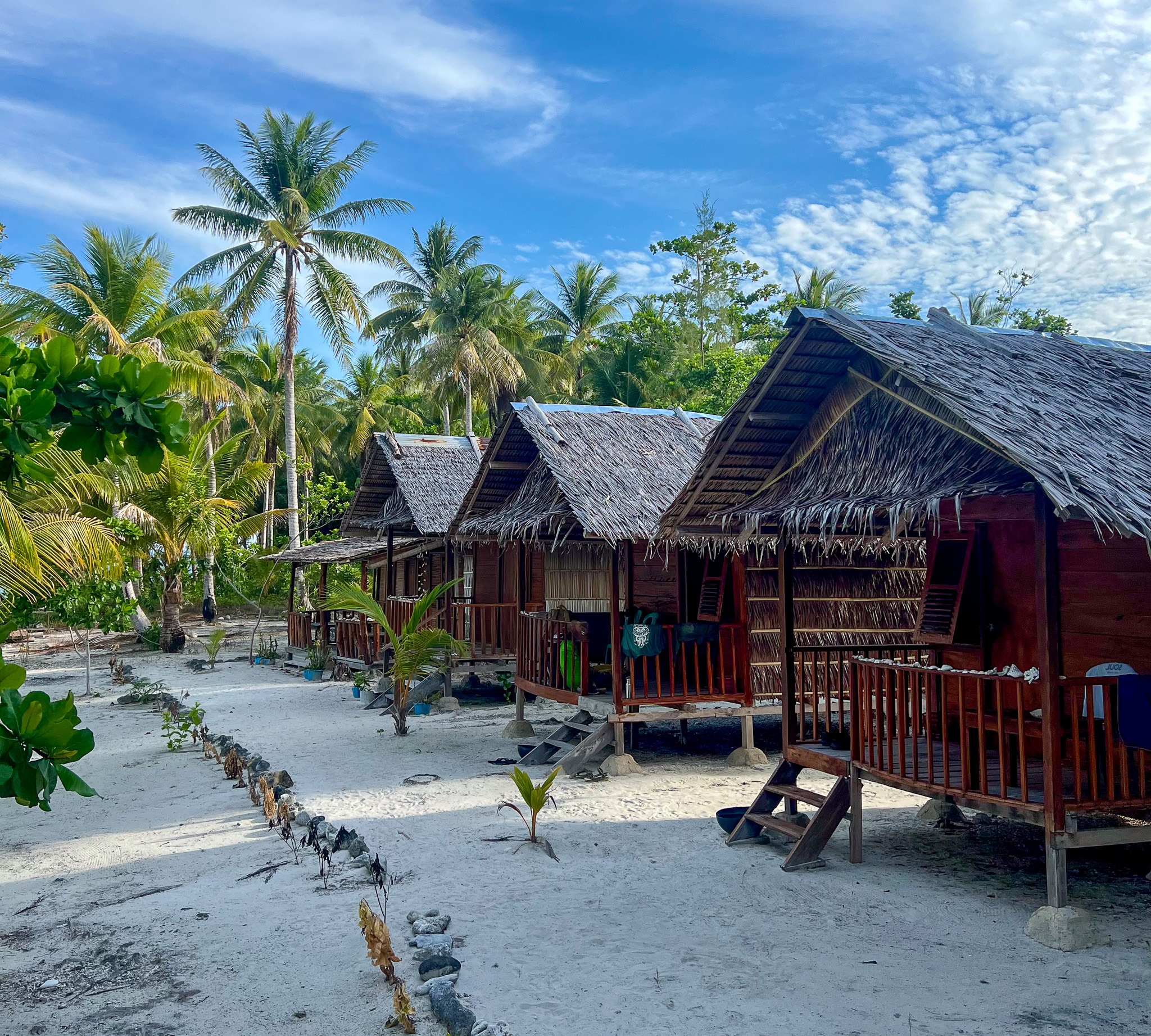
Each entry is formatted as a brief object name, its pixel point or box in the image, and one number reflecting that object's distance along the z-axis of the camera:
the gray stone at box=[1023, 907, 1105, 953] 5.34
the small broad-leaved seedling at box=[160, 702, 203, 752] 13.03
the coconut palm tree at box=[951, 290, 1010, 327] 33.25
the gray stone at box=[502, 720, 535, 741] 13.01
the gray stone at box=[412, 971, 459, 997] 4.85
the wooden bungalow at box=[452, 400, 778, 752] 10.51
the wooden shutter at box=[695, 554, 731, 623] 11.72
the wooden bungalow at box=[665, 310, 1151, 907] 5.49
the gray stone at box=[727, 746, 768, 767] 10.84
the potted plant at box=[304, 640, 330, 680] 20.66
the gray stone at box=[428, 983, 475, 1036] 4.45
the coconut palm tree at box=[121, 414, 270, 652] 22.06
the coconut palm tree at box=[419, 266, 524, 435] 32.78
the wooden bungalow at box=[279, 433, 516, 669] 17.00
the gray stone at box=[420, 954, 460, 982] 5.06
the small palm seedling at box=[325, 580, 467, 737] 12.12
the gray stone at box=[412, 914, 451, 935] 5.73
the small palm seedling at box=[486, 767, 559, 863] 7.46
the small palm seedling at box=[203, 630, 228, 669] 22.19
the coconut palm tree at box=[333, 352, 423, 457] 40.97
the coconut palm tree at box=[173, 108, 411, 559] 27.27
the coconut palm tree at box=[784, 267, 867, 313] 33.91
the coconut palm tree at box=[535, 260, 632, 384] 39.69
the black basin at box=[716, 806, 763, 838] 7.77
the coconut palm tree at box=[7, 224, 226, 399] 25.20
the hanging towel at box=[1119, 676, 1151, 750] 5.26
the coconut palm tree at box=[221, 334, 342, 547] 36.44
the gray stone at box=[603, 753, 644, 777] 10.37
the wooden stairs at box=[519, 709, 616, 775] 10.34
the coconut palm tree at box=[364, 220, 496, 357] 35.25
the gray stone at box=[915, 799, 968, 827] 8.03
